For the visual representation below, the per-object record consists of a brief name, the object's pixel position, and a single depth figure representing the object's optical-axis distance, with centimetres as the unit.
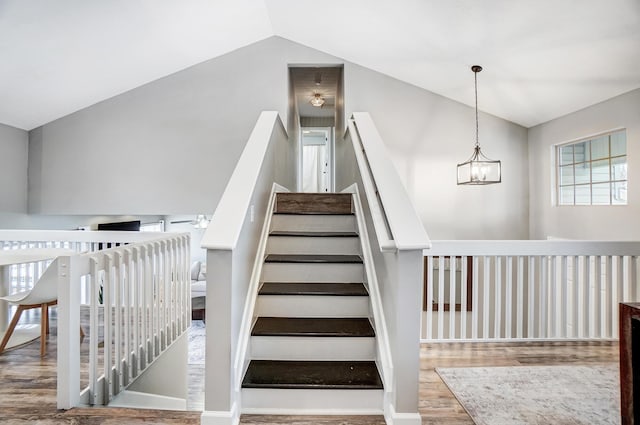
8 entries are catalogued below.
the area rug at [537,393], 204
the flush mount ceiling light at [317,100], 695
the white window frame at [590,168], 378
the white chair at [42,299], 256
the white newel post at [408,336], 188
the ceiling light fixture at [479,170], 413
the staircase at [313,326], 202
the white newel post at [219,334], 187
